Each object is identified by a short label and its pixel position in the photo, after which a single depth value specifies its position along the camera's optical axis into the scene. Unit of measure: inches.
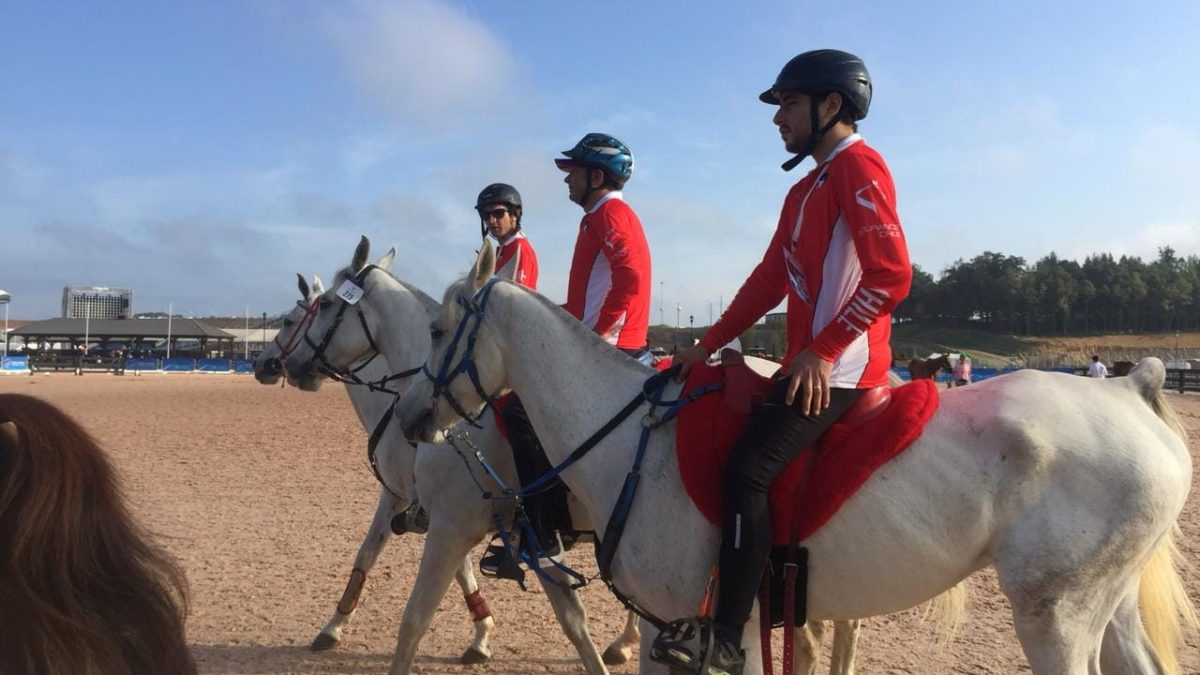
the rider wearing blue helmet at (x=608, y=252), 199.6
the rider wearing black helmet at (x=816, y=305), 122.2
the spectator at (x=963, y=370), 1044.5
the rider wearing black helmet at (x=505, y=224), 245.1
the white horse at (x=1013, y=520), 120.7
